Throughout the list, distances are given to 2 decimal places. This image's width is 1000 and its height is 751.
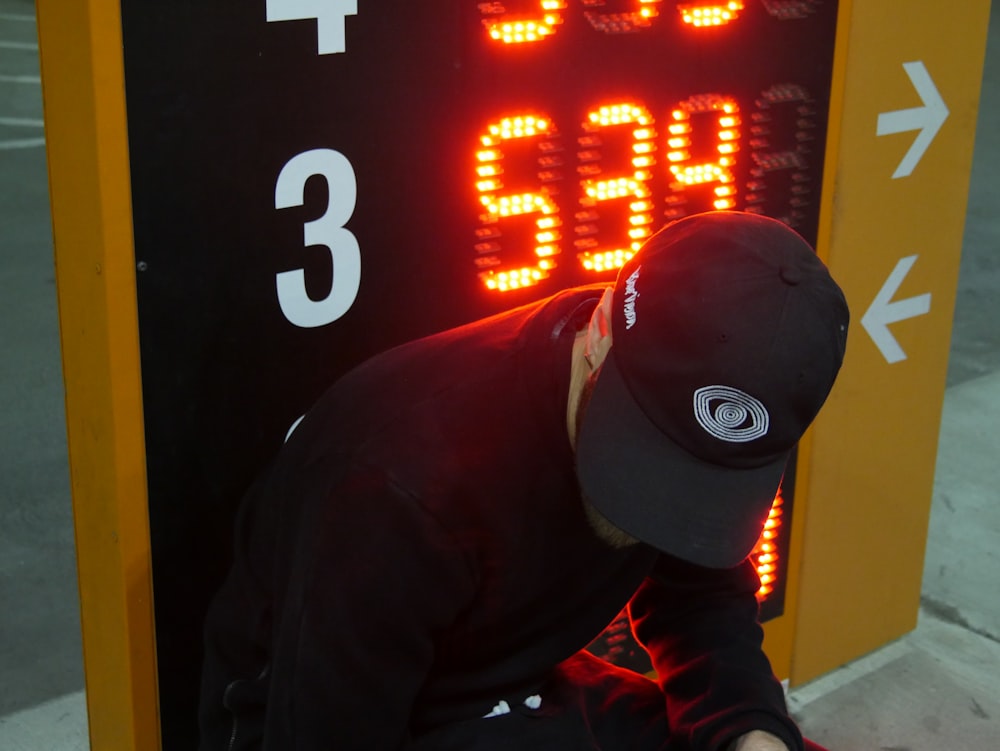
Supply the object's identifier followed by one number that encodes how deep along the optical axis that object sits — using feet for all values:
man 5.12
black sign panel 5.99
